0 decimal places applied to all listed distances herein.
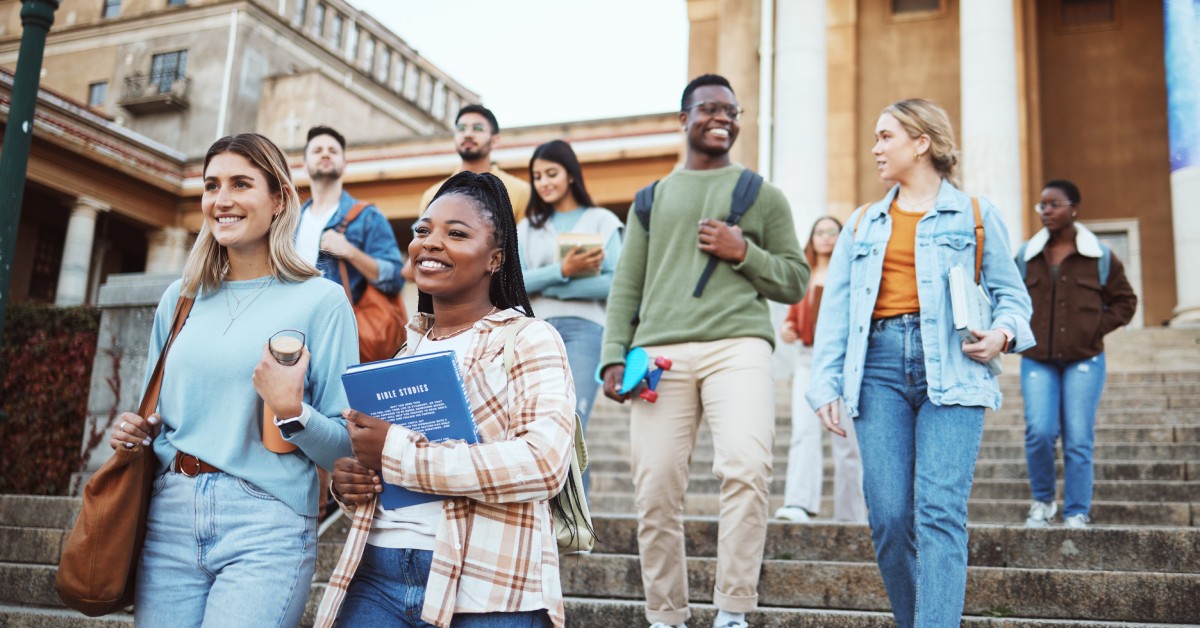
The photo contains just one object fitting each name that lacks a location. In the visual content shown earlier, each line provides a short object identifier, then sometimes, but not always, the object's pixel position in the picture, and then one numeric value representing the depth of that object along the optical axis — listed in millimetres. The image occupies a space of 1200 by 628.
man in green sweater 3936
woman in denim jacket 3367
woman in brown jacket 5977
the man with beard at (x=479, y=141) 5523
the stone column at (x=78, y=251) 24141
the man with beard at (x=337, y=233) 5020
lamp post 4789
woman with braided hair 2172
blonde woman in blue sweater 2486
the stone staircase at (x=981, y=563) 4293
